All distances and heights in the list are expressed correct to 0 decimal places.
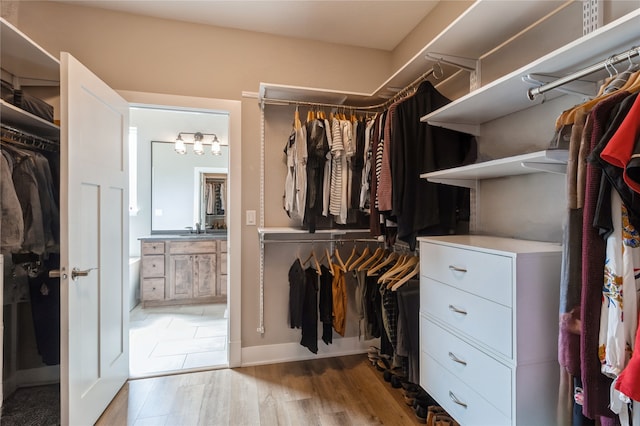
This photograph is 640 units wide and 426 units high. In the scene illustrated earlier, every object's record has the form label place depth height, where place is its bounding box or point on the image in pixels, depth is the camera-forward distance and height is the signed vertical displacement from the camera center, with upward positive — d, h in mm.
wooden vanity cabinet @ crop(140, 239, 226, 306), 3857 -771
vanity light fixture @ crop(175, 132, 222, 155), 4117 +999
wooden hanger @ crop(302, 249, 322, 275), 2281 -384
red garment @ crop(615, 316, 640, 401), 697 -393
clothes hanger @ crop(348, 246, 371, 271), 2271 -354
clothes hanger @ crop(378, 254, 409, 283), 1898 -357
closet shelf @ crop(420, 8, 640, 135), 865 +522
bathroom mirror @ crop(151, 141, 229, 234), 4234 +360
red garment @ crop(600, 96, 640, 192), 708 +175
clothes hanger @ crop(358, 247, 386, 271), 2215 -345
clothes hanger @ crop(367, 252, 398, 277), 2084 -354
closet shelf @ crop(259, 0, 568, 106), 1244 +879
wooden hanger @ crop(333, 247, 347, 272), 2281 -369
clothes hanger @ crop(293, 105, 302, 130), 2158 +687
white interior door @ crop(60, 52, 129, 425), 1457 -169
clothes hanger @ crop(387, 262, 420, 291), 1771 -393
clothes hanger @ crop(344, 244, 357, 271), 2302 -361
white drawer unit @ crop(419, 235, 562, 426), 1028 -444
